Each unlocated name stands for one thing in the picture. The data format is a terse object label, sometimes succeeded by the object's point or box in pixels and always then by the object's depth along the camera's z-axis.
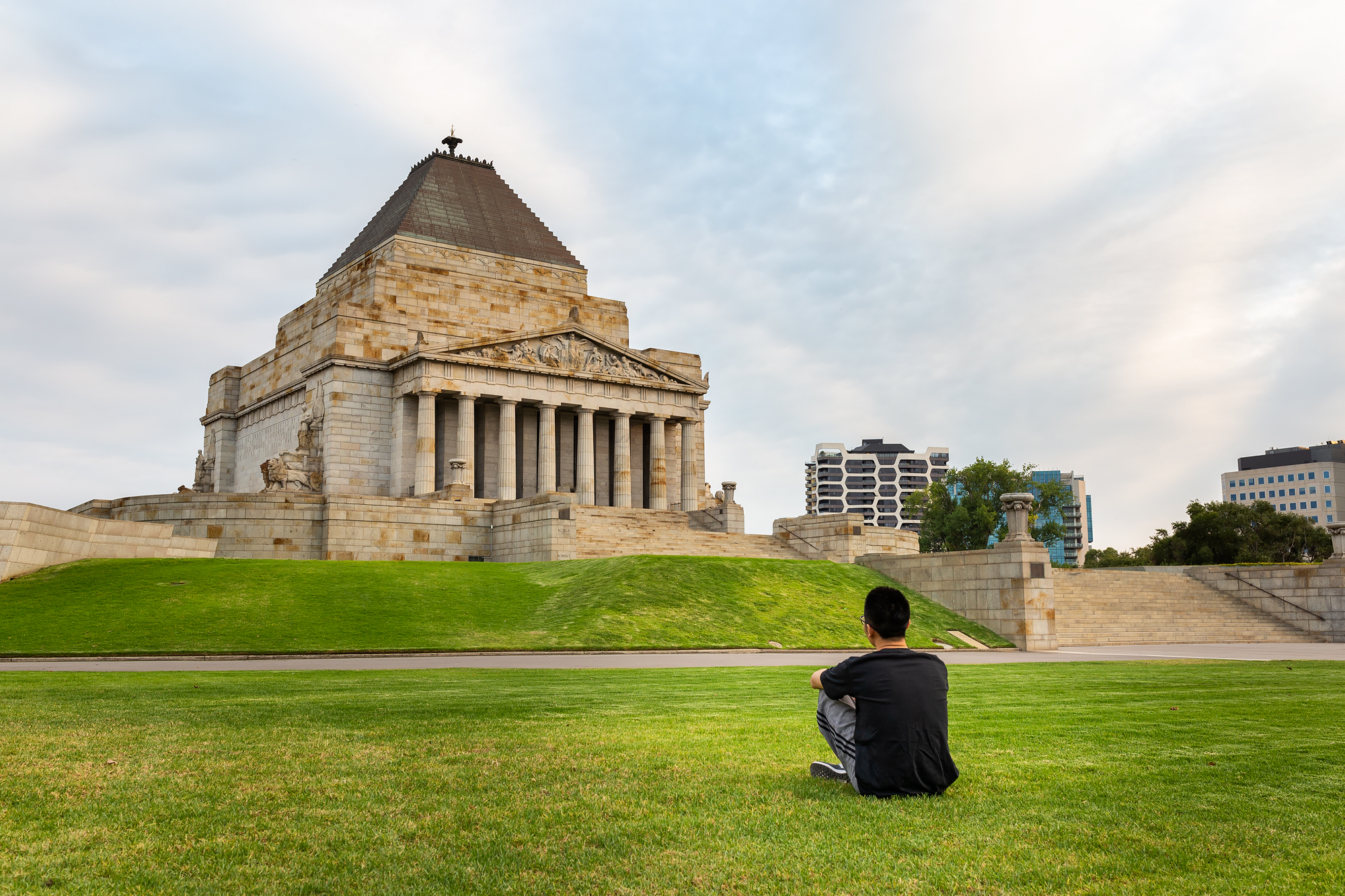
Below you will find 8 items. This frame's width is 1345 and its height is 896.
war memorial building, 46.62
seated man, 7.38
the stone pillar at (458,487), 49.47
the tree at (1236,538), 65.12
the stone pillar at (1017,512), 32.28
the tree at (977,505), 90.50
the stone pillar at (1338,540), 41.16
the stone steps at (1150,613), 36.66
